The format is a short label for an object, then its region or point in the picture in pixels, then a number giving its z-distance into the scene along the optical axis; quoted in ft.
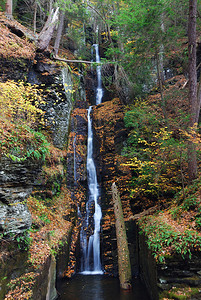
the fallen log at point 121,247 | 22.80
